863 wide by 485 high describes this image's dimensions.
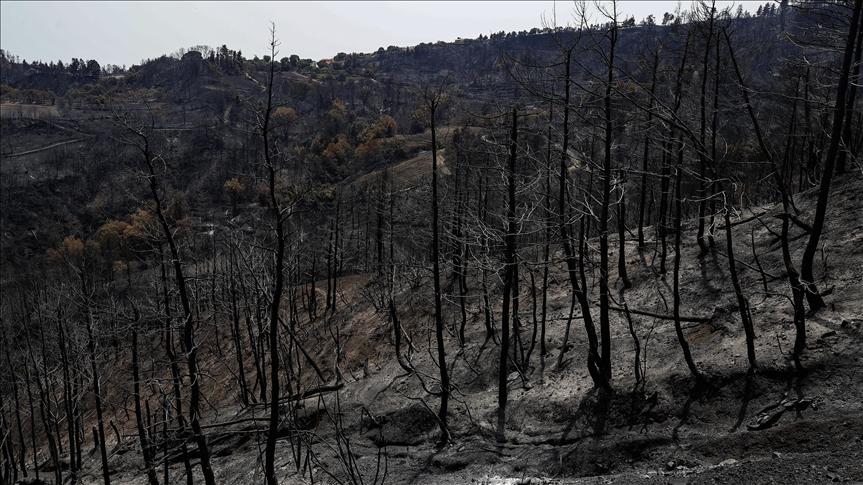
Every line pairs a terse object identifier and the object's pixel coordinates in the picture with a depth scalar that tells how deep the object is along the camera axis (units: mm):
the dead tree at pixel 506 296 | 13281
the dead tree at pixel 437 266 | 14031
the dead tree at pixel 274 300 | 10070
